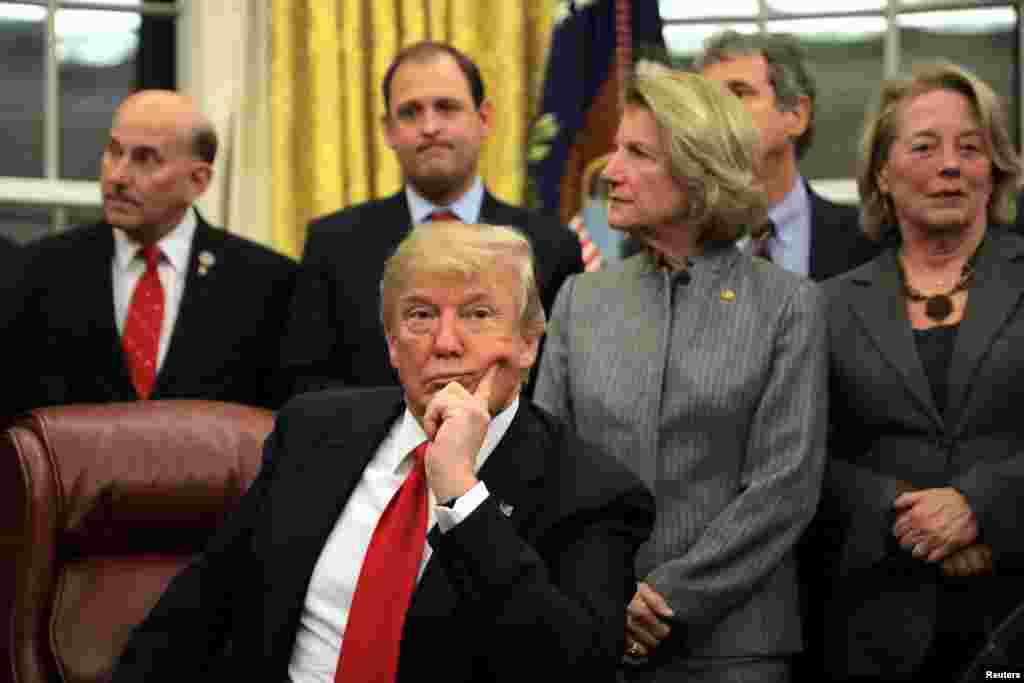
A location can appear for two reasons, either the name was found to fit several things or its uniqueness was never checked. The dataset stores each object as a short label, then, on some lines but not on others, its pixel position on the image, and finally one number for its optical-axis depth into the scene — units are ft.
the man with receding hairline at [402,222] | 13.46
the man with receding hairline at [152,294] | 13.76
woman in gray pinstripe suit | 10.50
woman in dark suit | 10.83
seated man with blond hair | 8.11
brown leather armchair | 10.08
